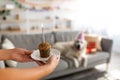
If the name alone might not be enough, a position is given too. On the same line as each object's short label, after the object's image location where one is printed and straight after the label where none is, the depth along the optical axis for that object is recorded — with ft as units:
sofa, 9.15
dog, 9.75
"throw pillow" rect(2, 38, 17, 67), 7.62
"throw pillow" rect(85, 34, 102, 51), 11.39
